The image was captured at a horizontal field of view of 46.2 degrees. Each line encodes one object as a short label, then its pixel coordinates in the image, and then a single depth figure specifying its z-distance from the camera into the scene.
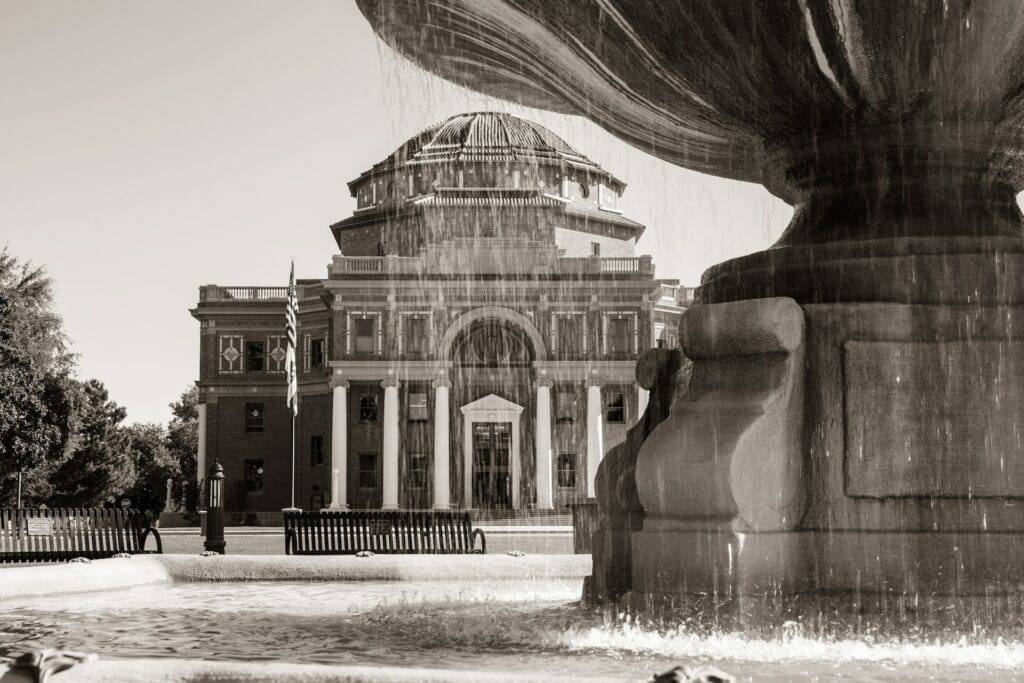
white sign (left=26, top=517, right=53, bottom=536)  14.83
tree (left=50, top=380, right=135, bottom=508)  53.59
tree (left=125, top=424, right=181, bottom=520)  75.56
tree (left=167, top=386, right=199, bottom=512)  85.81
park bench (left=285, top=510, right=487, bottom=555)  15.97
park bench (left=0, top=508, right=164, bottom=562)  14.98
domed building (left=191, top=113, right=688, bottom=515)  57.72
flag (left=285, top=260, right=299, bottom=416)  42.81
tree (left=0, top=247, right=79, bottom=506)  39.38
